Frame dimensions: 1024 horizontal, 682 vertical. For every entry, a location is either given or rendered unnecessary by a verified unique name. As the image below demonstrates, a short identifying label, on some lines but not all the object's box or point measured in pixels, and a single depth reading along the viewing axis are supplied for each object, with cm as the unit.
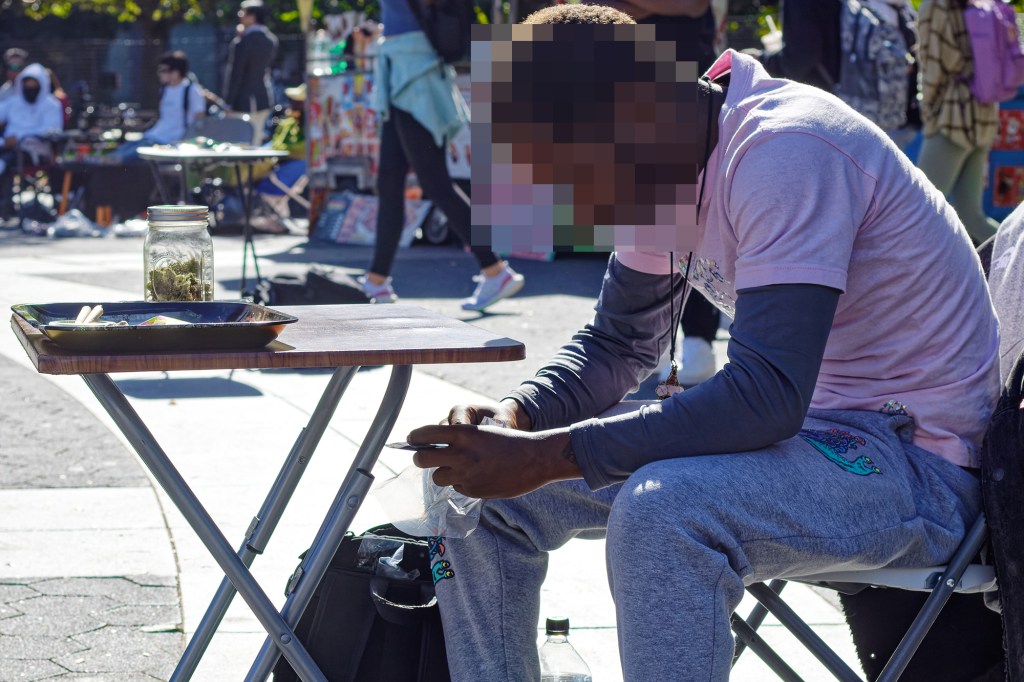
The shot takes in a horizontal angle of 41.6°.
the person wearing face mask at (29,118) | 1520
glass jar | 279
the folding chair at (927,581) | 208
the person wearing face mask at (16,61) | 1823
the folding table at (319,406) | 199
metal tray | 198
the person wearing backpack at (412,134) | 734
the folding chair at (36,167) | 1480
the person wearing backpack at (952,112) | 694
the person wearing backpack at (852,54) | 657
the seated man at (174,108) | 1449
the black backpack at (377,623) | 232
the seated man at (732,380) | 194
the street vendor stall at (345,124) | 1255
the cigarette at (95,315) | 218
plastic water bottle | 270
